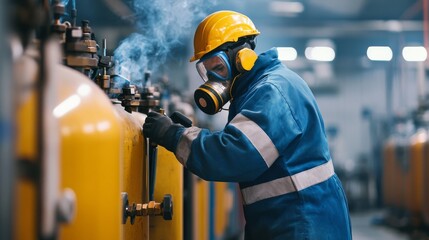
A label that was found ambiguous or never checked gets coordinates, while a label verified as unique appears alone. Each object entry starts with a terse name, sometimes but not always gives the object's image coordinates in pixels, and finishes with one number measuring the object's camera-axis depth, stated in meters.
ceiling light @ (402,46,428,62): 14.74
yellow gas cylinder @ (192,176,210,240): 4.17
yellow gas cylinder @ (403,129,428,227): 8.73
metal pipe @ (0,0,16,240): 1.01
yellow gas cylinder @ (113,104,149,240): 2.07
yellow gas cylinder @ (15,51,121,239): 1.33
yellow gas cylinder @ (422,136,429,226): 8.28
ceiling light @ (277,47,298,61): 15.06
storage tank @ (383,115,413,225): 10.19
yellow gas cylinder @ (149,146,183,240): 2.72
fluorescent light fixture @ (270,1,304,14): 11.17
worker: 2.33
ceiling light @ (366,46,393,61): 15.09
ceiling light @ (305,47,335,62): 15.48
